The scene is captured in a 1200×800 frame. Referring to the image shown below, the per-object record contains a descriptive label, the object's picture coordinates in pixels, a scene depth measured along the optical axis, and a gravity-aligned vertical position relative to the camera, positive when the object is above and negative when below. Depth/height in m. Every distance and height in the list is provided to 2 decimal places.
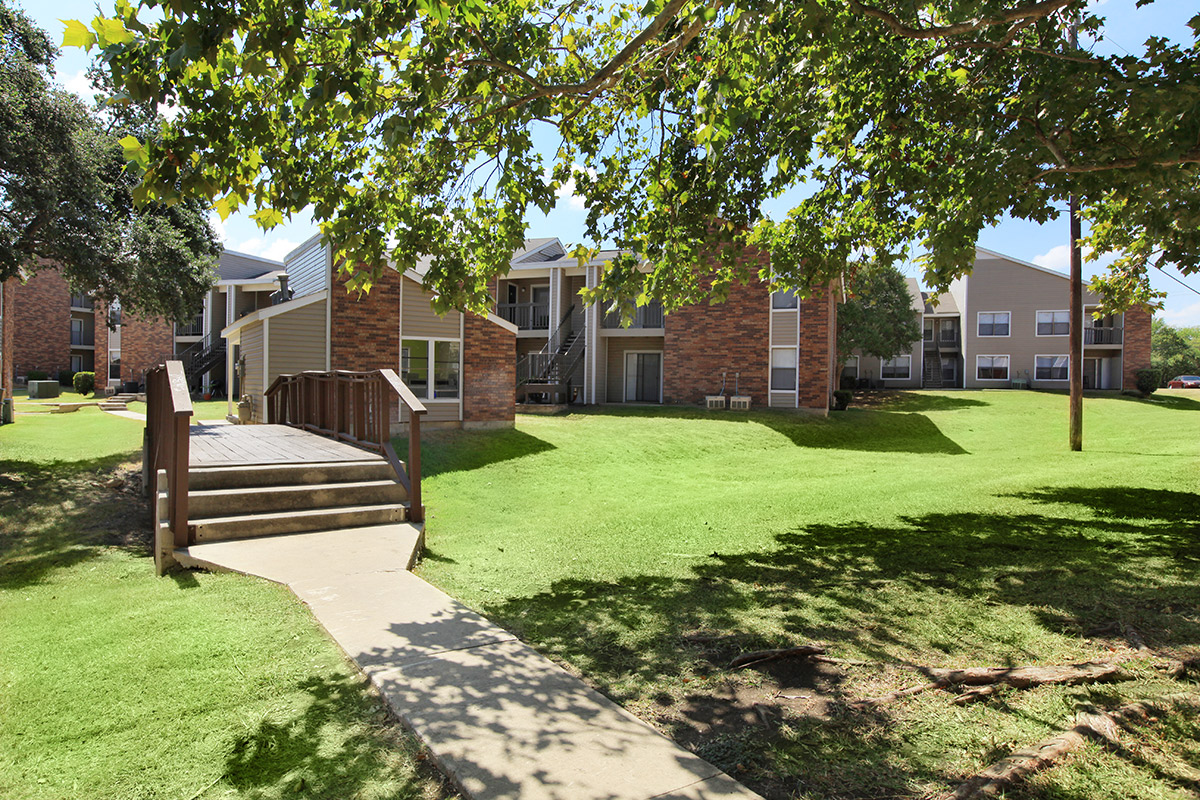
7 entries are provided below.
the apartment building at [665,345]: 24.88 +1.60
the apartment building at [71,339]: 33.91 +2.27
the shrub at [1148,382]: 37.28 +0.52
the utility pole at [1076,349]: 18.33 +1.12
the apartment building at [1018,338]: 39.25 +3.10
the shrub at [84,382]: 34.78 -0.13
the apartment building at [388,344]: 16.08 +0.96
